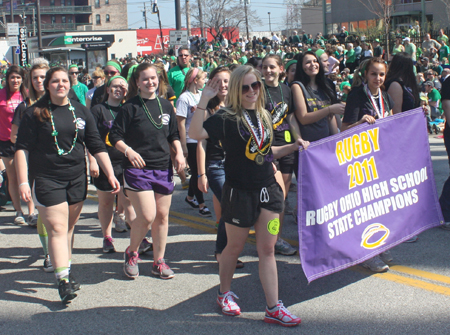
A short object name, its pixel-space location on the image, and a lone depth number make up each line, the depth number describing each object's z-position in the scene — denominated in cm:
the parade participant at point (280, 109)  491
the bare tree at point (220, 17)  6700
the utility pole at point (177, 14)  1655
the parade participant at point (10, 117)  662
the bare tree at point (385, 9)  2393
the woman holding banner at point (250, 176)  373
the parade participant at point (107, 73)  662
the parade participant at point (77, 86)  881
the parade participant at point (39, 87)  514
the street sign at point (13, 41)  2439
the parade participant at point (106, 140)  565
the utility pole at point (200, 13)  6575
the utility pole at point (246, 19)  6878
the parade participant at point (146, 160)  461
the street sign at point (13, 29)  2344
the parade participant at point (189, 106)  677
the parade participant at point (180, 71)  915
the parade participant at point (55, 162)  426
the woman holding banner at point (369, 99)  492
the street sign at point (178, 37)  1712
